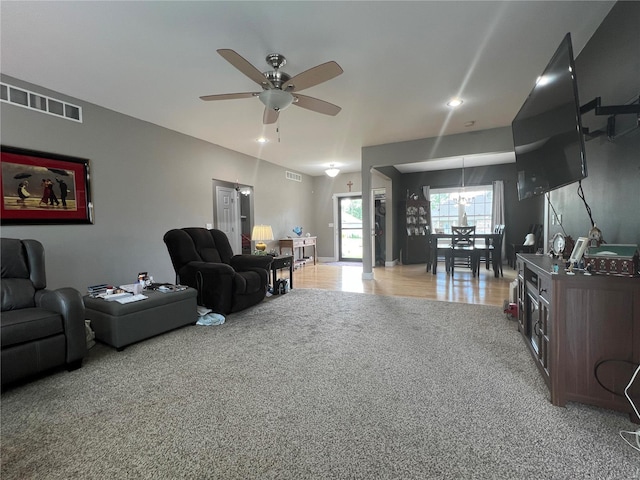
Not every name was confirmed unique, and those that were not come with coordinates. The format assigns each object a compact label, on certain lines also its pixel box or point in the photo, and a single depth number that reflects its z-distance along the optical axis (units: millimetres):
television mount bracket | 1669
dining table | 5711
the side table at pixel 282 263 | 4617
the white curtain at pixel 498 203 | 7270
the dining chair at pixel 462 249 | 5762
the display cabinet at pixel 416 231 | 7930
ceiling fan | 2131
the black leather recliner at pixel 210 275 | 3432
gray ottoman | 2525
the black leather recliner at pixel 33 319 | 1921
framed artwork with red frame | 2820
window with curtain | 7586
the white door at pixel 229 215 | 5426
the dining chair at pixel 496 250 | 5695
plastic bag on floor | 3201
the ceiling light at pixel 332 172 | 6598
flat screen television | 1670
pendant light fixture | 7741
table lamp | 5109
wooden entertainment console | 1539
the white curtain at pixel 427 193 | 8055
